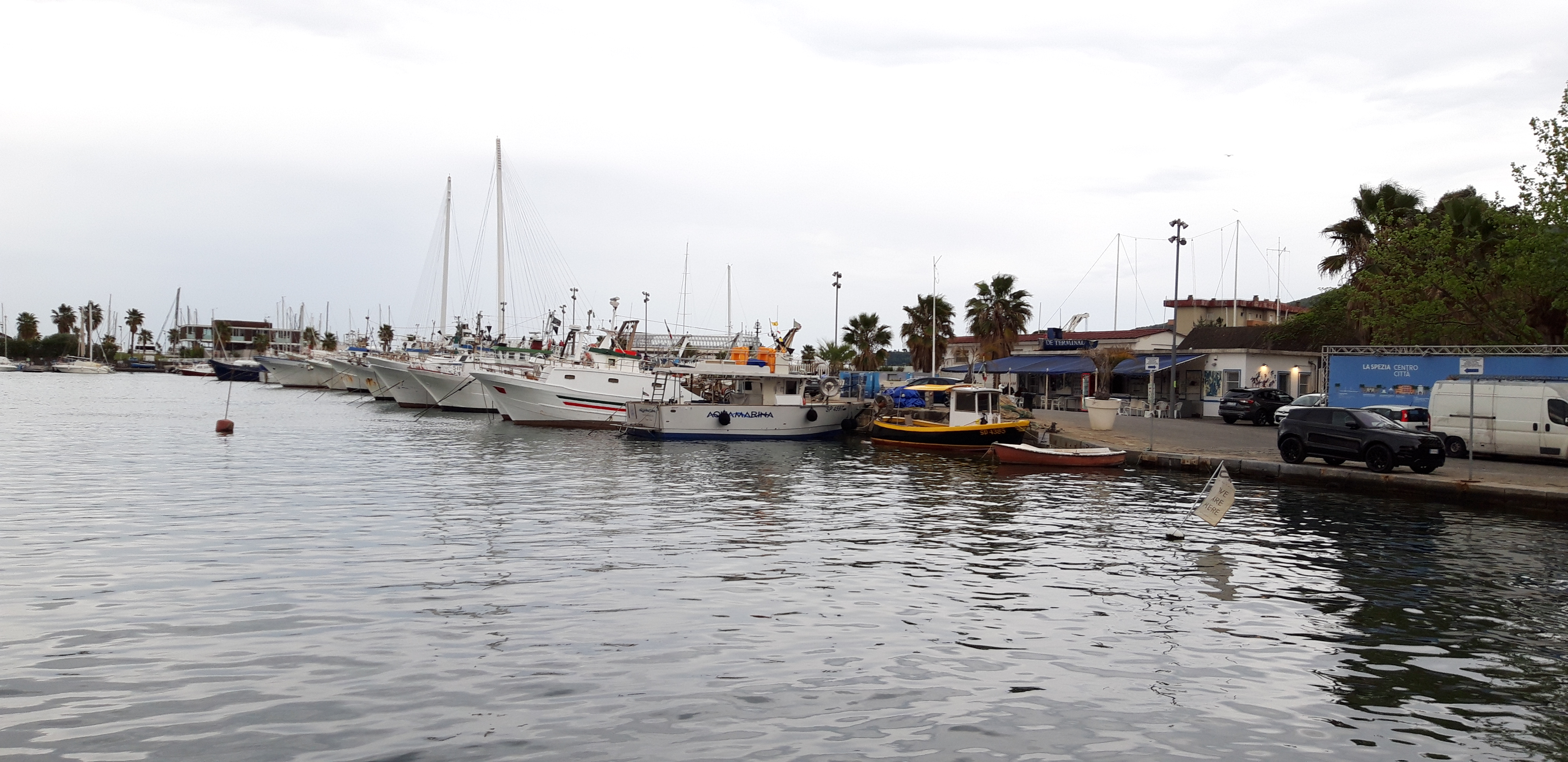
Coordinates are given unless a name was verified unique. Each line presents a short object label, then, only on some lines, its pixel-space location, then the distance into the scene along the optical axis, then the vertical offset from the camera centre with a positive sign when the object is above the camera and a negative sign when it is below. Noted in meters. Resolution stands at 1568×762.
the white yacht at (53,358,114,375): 142.25 +0.45
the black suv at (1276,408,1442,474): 25.62 -1.19
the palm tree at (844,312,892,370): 80.44 +3.82
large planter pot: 38.19 -0.87
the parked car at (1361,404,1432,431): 31.53 -0.58
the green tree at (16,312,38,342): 169.00 +7.21
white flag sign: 17.64 -1.92
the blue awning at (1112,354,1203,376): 51.47 +1.42
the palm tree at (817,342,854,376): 77.50 +2.46
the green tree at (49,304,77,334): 165.38 +8.73
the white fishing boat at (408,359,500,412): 64.12 -0.59
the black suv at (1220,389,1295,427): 43.47 -0.42
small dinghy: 31.05 -2.09
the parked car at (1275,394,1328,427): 38.50 -0.23
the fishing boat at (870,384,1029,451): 38.59 -1.53
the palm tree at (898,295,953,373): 73.56 +4.51
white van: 27.11 -0.46
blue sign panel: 32.62 +0.73
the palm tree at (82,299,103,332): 161.38 +9.00
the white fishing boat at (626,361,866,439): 42.88 -1.12
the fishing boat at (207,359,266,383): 121.50 +0.36
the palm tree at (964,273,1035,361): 66.56 +5.00
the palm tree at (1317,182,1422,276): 45.34 +8.17
